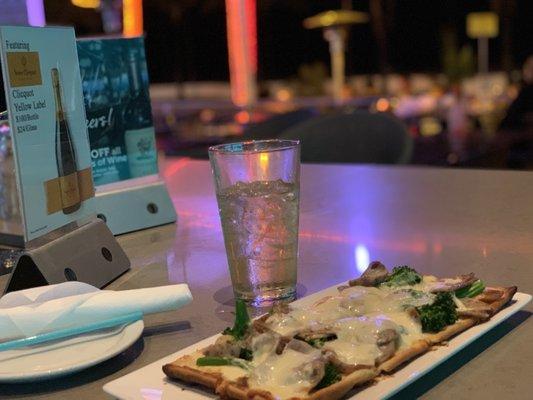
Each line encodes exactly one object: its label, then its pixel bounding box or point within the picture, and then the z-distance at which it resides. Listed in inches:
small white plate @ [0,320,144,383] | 28.2
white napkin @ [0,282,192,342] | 30.9
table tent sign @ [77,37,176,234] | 50.5
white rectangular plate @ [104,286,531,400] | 24.4
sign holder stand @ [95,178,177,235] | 51.8
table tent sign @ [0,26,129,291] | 36.5
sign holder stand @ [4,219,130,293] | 37.3
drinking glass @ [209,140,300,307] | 35.0
